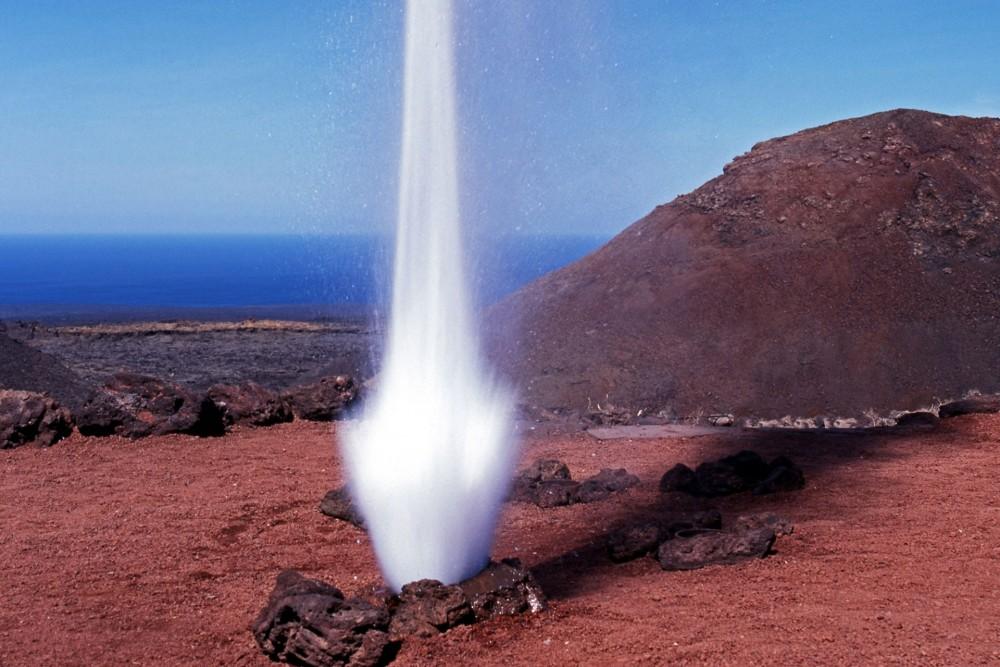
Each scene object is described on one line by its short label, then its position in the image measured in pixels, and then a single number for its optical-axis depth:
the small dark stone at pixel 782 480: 8.81
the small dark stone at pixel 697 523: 7.14
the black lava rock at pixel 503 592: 5.69
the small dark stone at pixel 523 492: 8.90
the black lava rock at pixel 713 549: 6.55
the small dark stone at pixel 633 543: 6.91
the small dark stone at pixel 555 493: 8.73
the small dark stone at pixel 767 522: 7.11
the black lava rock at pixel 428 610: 5.49
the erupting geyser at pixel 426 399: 7.21
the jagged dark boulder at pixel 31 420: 10.98
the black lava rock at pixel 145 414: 11.39
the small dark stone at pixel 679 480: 8.92
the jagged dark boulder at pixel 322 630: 5.16
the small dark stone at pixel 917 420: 12.66
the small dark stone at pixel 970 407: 12.56
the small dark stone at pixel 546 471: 9.48
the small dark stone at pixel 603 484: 8.84
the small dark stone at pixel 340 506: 8.26
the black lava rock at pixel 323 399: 12.88
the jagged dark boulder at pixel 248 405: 12.39
